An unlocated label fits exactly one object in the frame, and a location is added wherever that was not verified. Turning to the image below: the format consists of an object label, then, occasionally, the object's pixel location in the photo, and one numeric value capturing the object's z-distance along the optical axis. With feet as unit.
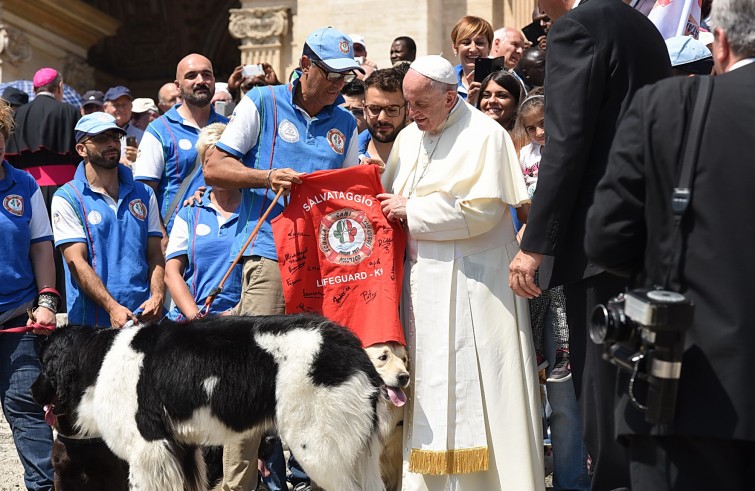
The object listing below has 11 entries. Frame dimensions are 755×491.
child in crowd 19.65
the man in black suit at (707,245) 10.46
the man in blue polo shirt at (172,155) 24.94
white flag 21.36
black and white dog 16.42
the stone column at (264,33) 46.39
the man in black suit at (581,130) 14.38
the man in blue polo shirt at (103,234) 21.45
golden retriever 17.80
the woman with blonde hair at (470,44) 28.66
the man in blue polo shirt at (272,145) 18.98
